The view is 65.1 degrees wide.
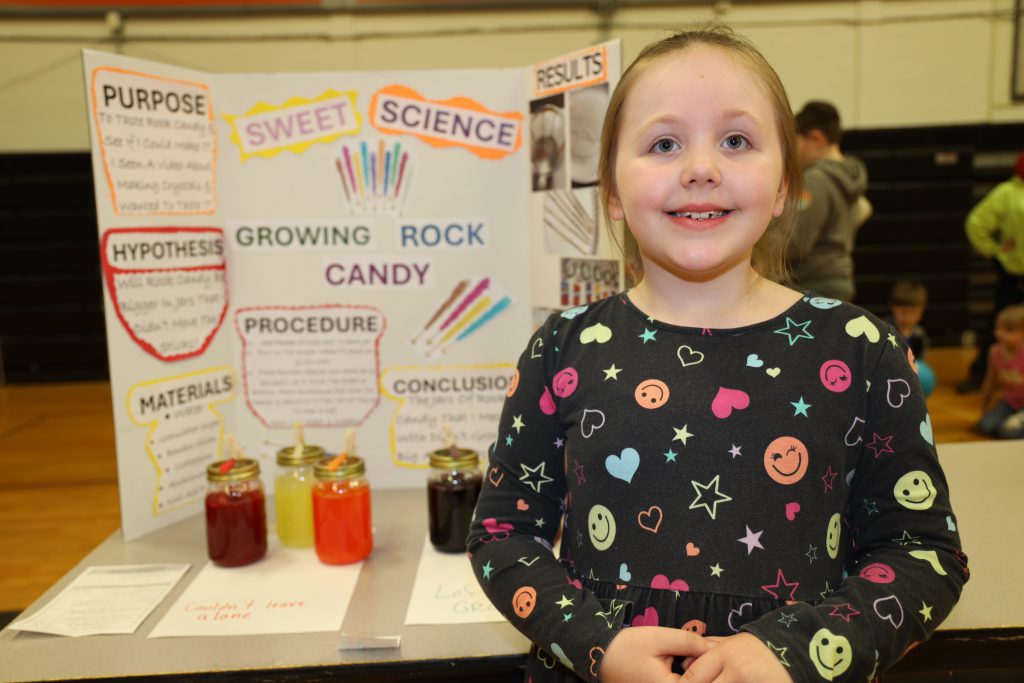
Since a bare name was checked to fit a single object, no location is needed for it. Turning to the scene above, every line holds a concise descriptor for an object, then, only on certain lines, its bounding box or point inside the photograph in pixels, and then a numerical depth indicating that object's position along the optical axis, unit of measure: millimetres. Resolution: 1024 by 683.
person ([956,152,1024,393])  4738
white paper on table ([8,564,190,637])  1186
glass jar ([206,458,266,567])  1402
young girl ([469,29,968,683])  816
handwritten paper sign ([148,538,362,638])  1190
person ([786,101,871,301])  3205
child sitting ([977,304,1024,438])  4086
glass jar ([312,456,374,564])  1402
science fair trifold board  1629
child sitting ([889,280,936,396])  4581
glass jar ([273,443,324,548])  1500
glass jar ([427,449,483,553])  1437
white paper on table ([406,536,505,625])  1199
